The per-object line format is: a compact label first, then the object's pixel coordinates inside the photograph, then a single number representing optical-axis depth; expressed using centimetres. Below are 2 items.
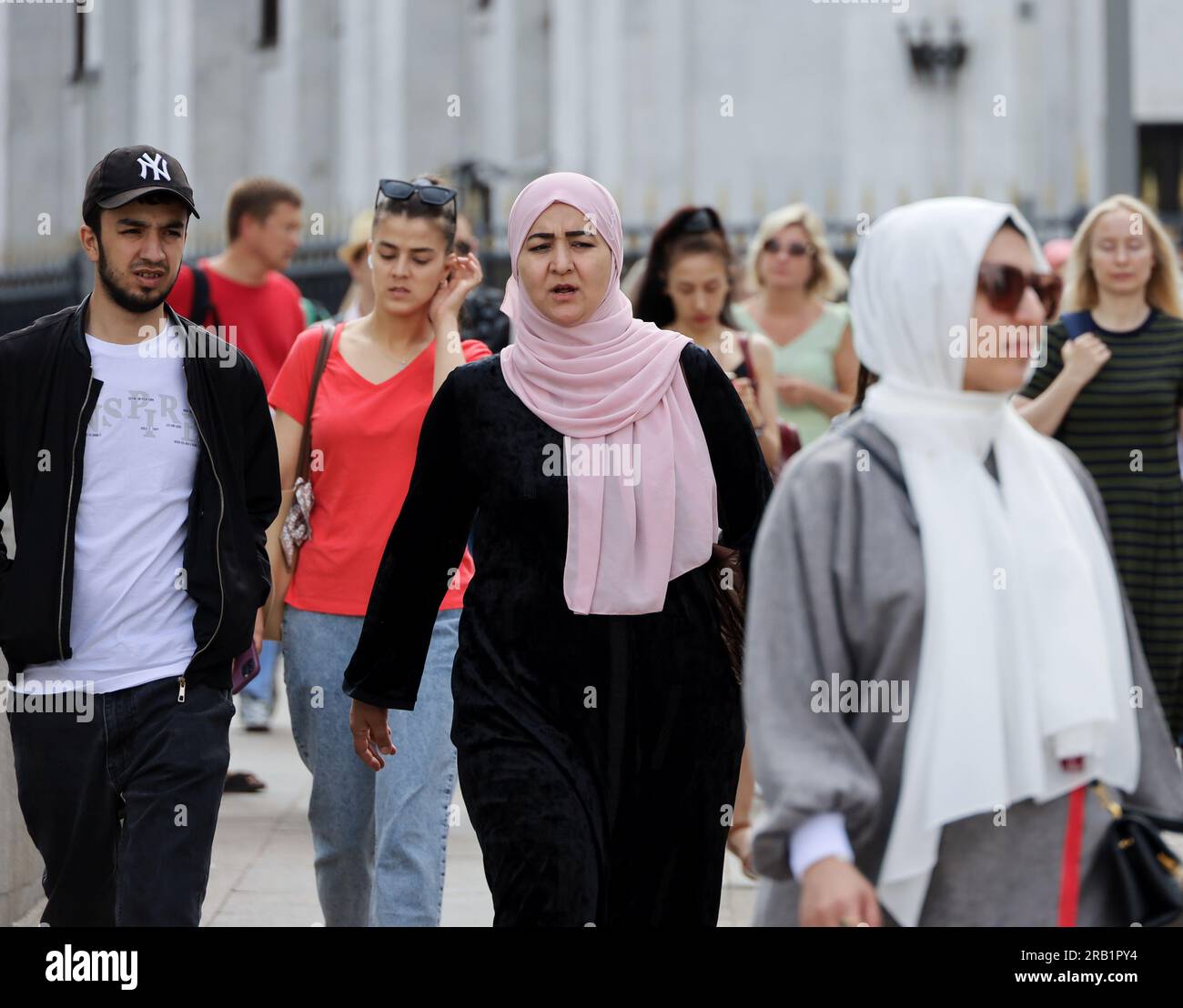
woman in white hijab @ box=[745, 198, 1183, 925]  632
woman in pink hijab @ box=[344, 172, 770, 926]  855
